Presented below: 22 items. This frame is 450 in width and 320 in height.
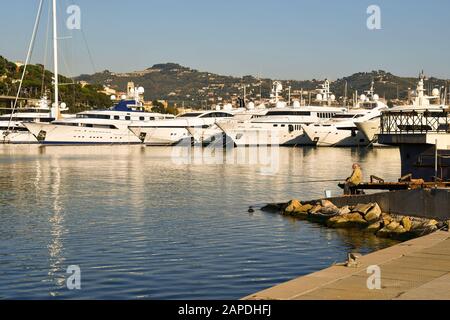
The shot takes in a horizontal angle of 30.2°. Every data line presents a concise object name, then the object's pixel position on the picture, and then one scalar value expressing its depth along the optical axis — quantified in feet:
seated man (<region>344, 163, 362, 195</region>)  88.50
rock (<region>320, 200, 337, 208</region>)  87.61
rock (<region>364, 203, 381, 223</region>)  79.05
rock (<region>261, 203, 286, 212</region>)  95.59
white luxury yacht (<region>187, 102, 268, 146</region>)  343.67
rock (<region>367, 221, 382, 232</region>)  75.46
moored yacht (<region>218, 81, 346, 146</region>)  335.06
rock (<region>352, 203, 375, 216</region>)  80.84
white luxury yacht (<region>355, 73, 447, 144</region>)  312.09
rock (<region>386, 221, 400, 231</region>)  72.95
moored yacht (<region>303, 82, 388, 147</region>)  331.98
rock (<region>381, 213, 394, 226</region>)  75.32
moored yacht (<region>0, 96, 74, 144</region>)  366.43
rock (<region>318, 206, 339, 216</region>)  85.21
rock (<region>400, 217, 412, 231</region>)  71.77
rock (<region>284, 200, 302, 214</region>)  91.70
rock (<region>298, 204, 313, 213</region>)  90.27
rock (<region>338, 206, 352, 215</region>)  83.71
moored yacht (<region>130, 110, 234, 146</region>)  350.43
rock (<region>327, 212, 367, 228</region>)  79.77
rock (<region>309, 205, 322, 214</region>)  88.06
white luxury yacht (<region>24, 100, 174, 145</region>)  336.29
